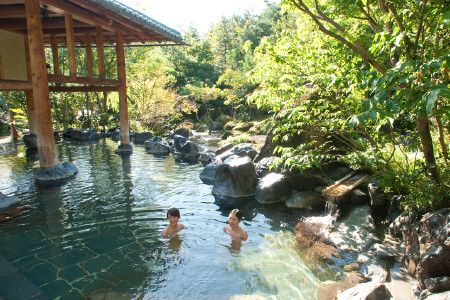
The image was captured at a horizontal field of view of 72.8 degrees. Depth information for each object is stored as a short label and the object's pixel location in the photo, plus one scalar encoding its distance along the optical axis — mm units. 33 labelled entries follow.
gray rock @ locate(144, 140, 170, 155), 13862
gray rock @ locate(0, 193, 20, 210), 6484
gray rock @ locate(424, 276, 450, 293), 3323
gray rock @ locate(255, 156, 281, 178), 8492
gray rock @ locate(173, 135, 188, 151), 13734
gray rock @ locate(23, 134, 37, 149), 13719
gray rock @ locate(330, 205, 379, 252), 4969
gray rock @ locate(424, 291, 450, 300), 3096
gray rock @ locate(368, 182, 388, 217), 5867
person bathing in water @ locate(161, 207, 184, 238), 5355
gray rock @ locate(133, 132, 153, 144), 17092
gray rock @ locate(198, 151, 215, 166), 12016
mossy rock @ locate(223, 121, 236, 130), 22242
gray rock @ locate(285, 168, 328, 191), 7273
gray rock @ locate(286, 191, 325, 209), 6789
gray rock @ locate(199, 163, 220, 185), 9156
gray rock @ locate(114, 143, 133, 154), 13065
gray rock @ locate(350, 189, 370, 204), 6078
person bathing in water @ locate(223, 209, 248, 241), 5277
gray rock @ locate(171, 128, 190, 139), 18344
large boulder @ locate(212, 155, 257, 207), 7820
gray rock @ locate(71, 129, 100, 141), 17469
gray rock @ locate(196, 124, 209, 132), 24303
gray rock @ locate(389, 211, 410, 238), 4739
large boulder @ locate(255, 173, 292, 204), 7309
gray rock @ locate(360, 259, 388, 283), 4014
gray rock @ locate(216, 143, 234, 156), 12330
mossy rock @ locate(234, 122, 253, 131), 20672
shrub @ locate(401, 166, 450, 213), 4191
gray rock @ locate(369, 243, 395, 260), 4414
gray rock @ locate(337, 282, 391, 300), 3428
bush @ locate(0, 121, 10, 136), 20047
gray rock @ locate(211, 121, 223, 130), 24938
